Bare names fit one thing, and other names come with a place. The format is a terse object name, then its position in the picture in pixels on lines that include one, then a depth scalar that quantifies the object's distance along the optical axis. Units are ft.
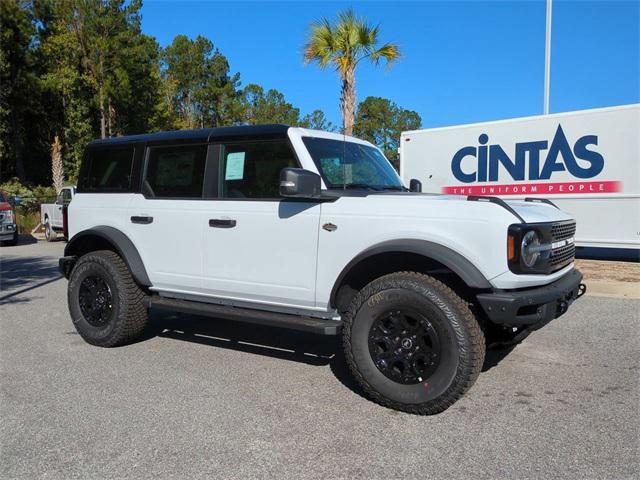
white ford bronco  11.41
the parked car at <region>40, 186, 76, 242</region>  58.59
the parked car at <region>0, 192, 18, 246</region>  54.13
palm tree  48.88
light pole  45.68
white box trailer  33.71
